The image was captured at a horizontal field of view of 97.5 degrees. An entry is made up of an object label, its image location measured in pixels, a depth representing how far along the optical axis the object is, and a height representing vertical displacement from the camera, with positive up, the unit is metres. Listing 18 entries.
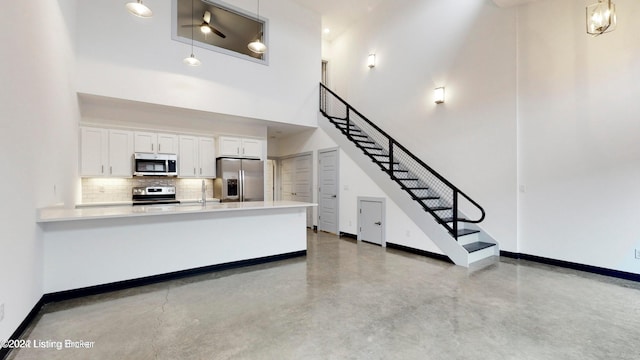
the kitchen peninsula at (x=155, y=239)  3.05 -0.73
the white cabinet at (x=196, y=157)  6.14 +0.59
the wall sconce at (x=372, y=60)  7.13 +3.10
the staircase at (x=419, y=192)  4.57 -0.20
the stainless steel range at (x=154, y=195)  5.72 -0.24
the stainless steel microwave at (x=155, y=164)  5.54 +0.39
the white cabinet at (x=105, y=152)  5.16 +0.61
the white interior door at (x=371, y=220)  5.64 -0.80
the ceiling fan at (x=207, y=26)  5.53 +3.13
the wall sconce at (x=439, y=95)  5.56 +1.71
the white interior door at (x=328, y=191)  6.69 -0.22
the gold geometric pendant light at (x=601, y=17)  3.19 +1.90
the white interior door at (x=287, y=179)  8.29 +0.10
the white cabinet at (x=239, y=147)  6.46 +0.86
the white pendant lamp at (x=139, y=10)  3.32 +2.09
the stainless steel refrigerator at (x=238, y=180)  6.34 +0.07
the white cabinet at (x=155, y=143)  5.68 +0.86
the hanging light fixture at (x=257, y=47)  4.66 +2.27
